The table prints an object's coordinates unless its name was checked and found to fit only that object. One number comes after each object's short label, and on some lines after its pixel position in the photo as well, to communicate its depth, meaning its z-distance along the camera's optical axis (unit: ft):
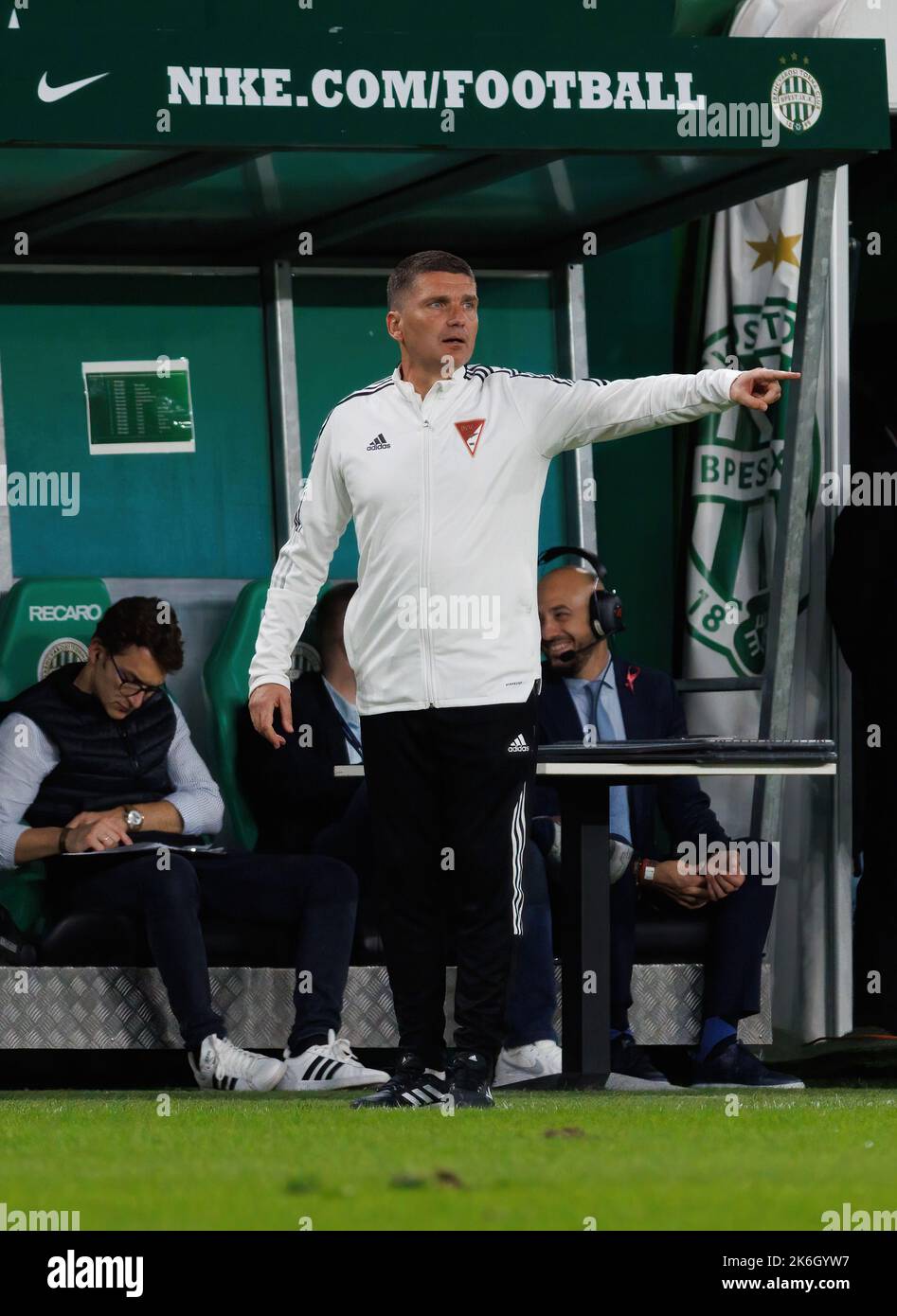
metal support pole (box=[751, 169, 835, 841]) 47.19
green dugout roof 40.24
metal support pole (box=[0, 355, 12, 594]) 51.29
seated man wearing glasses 41.04
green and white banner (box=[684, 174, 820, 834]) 53.21
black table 36.96
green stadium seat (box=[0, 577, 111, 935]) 48.55
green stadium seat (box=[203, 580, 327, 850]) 48.73
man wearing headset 43.32
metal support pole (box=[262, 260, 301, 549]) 53.47
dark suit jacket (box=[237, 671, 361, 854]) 46.06
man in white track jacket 32.68
